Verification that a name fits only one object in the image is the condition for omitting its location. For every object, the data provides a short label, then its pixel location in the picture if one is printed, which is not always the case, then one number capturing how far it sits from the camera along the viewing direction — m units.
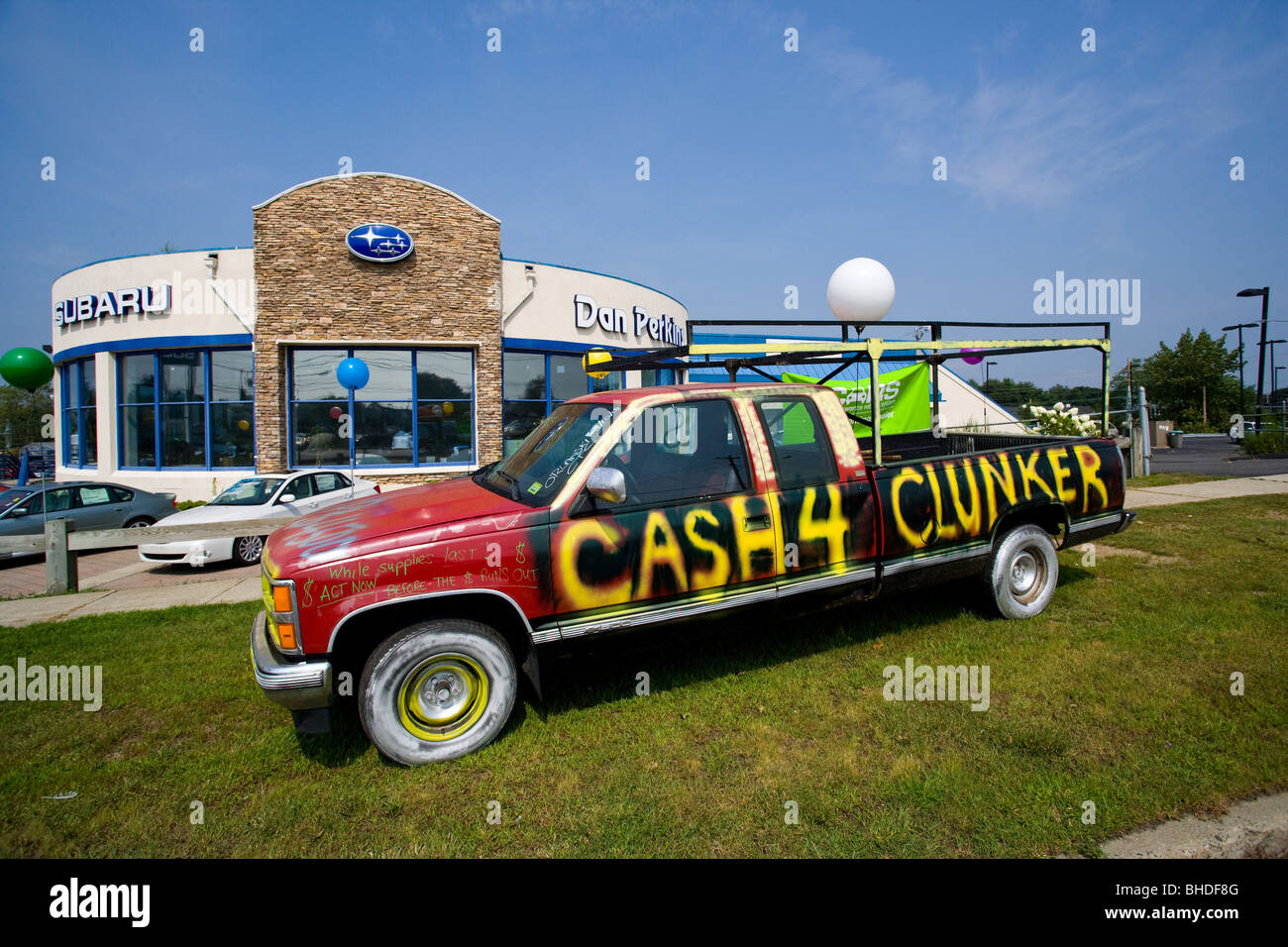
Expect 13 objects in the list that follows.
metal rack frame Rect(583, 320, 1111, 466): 4.45
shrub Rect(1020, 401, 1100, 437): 11.62
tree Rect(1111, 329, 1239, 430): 38.31
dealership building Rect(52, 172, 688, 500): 16.23
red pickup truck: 3.27
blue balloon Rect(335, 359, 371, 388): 14.68
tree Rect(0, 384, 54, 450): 49.62
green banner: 7.82
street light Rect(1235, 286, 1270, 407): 28.02
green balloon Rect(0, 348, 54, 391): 9.88
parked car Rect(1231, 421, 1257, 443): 24.38
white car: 9.71
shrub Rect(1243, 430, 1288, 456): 20.22
